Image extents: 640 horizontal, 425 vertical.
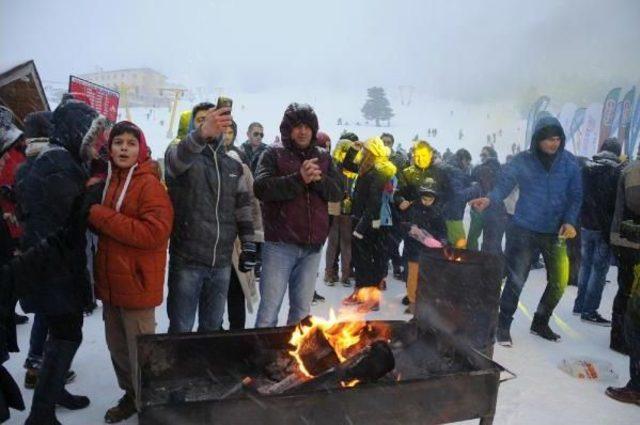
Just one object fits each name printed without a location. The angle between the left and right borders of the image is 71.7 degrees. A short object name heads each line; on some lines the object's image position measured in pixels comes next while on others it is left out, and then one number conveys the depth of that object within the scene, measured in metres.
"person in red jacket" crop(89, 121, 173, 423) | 2.68
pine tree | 59.19
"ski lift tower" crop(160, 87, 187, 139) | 21.95
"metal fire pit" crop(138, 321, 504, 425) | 1.99
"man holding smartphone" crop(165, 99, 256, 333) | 3.16
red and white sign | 7.02
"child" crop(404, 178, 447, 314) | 5.81
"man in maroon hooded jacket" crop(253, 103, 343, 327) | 3.56
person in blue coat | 4.78
